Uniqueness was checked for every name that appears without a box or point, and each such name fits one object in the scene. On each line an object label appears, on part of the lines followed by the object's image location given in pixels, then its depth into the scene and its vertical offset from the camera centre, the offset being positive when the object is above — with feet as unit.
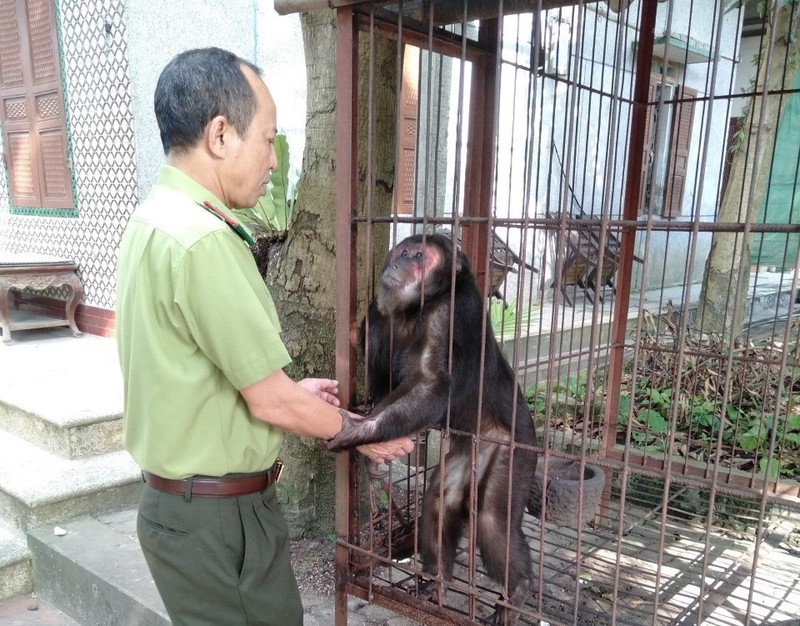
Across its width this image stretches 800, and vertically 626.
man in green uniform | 4.86 -1.44
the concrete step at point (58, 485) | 10.39 -5.21
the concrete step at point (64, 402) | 11.64 -4.46
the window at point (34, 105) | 18.43 +2.37
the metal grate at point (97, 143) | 16.67 +1.12
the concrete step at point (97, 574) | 8.61 -5.74
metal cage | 5.62 -3.50
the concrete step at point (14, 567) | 10.10 -6.27
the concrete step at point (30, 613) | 9.75 -6.86
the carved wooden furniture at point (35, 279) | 17.29 -2.80
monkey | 6.59 -2.32
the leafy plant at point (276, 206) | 11.19 -0.36
